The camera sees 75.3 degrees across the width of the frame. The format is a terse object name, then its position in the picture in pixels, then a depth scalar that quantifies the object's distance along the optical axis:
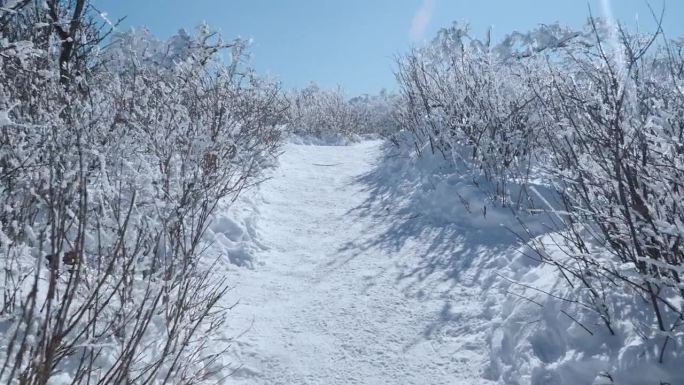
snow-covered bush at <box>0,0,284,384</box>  2.01
